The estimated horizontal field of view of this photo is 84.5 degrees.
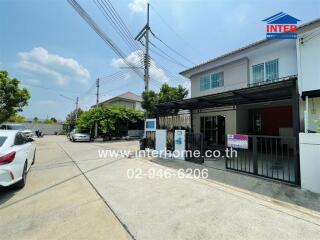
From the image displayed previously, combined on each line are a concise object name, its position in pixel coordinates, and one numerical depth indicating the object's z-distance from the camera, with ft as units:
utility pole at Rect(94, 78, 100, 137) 63.43
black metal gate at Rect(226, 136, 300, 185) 14.76
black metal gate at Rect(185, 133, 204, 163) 24.09
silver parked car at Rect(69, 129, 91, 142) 61.52
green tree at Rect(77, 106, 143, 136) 61.77
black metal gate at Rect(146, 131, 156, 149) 33.35
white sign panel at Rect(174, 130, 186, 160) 26.40
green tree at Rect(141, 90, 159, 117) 46.50
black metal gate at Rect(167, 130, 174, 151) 29.26
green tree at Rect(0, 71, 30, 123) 52.54
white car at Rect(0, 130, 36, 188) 12.64
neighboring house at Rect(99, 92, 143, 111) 92.89
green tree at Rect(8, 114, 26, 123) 97.17
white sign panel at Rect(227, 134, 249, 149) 18.60
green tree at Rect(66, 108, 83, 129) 111.45
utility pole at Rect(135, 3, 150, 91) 39.57
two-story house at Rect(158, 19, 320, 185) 20.01
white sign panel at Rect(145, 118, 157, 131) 33.33
